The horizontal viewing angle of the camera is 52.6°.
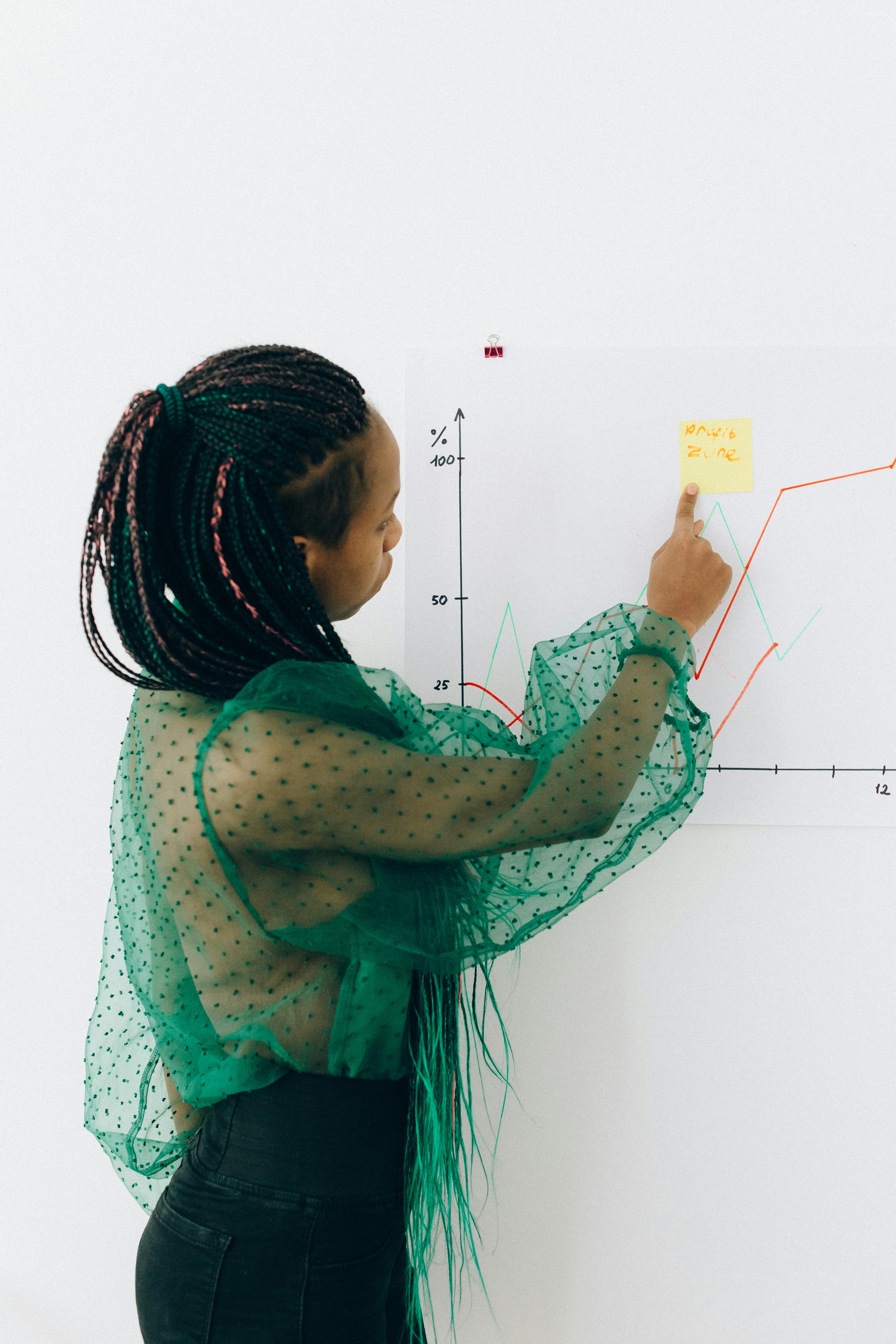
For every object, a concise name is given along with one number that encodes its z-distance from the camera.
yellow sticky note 0.93
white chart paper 0.93
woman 0.63
